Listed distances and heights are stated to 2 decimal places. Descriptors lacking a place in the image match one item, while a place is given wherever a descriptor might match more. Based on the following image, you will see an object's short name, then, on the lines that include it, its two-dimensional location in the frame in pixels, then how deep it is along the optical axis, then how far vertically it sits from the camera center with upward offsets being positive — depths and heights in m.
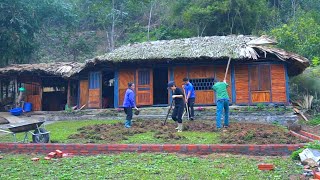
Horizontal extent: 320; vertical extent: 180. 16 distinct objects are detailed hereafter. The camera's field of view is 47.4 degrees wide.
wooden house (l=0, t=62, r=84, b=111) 18.53 +0.81
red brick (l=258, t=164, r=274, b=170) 6.02 -1.18
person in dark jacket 10.73 -0.22
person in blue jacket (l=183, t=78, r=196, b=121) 13.05 -0.01
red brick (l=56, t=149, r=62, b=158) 7.49 -1.17
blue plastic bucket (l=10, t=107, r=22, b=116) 17.99 -0.63
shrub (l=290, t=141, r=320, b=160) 6.60 -1.00
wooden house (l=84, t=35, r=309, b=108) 15.36 +1.35
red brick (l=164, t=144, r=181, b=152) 7.63 -1.06
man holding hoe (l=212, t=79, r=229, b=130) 11.15 -0.11
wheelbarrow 9.05 -0.86
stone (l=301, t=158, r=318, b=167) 5.96 -1.12
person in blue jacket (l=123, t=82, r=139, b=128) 11.76 -0.22
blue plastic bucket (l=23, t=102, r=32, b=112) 18.88 -0.46
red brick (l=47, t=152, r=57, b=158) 7.44 -1.15
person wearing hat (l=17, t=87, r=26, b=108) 19.05 +0.09
